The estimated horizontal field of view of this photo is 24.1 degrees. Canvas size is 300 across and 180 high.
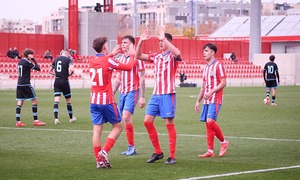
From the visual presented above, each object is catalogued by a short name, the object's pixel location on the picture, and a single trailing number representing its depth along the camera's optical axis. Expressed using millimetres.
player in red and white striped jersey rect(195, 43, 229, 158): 13062
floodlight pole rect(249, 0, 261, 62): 62312
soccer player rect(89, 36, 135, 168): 11461
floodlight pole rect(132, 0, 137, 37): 66112
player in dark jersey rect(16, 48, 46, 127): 19484
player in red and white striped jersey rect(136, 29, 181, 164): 12102
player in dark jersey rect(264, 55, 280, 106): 30344
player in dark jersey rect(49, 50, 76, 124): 20547
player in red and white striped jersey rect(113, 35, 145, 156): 13258
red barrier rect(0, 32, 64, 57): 53469
